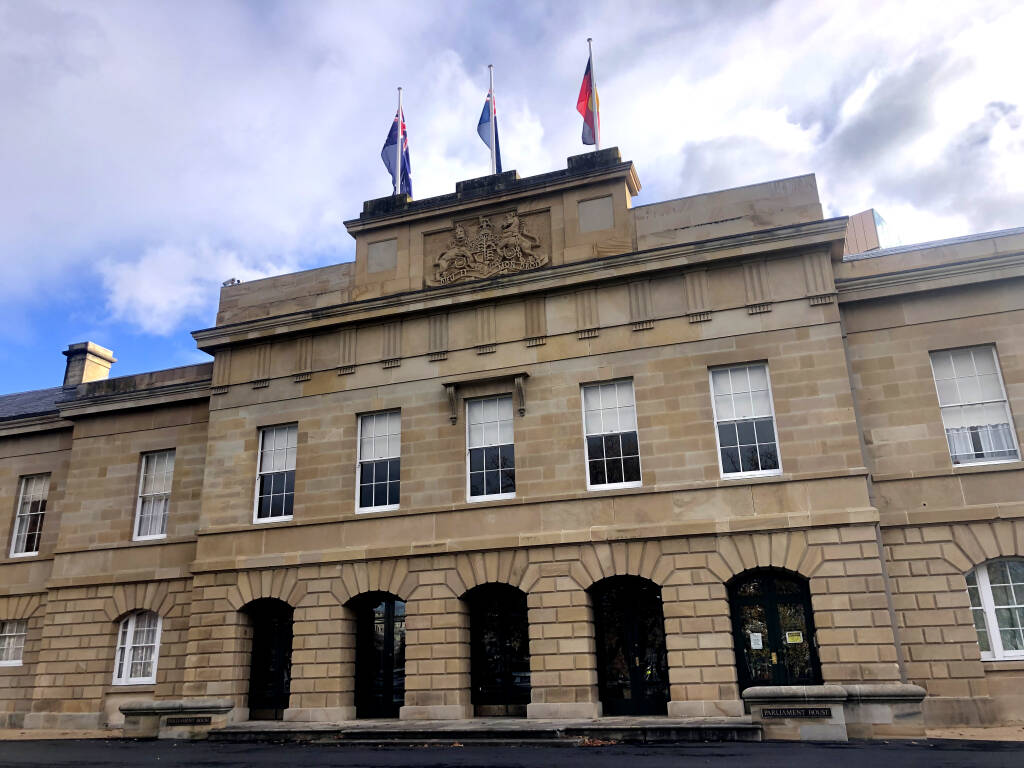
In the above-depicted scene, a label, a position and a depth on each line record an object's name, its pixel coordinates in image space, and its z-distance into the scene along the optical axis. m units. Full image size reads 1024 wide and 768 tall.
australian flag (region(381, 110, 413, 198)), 21.70
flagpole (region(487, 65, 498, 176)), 20.77
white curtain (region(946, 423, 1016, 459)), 15.97
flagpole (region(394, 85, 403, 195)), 21.47
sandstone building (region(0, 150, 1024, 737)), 15.31
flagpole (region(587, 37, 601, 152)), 19.49
